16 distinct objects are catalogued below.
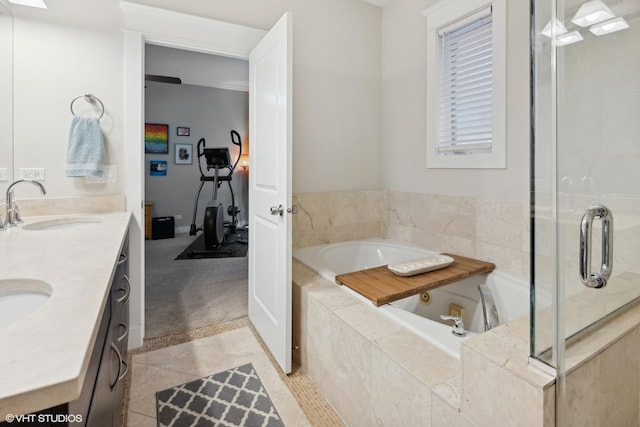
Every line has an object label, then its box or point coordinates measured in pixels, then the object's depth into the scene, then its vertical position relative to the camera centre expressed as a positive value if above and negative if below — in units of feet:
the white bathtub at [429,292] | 4.57 -1.52
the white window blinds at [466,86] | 7.04 +2.83
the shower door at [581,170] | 2.90 +0.45
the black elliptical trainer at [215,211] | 15.67 +0.04
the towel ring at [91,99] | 6.64 +2.29
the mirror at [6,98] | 5.97 +2.10
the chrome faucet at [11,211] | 5.41 +0.01
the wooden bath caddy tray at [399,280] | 5.41 -1.25
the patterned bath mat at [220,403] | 5.12 -3.18
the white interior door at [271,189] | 6.00 +0.47
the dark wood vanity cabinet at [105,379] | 1.54 -1.21
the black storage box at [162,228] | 18.60 -0.92
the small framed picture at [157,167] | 19.70 +2.66
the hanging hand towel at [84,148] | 6.47 +1.25
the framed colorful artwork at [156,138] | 19.39 +4.34
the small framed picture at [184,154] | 20.21 +3.57
